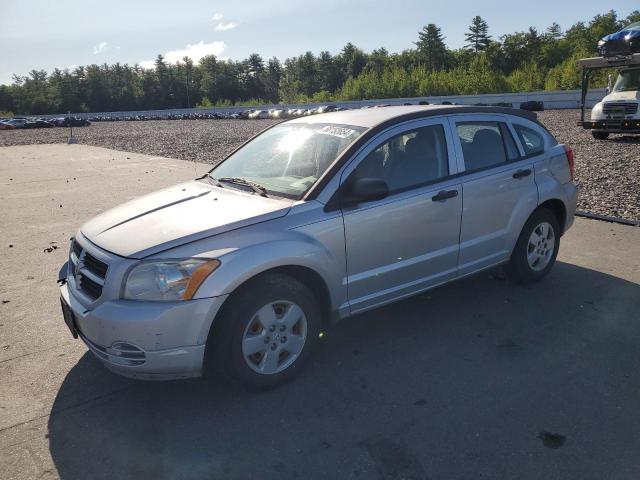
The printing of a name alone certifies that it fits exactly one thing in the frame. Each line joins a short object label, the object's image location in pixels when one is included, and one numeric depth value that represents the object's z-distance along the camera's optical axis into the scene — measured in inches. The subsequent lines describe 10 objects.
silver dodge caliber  124.7
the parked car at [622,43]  635.5
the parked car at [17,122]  2288.8
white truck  622.8
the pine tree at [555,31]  3843.5
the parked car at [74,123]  2316.7
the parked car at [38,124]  2310.5
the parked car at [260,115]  2257.6
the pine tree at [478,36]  3897.6
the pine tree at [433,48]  3929.6
